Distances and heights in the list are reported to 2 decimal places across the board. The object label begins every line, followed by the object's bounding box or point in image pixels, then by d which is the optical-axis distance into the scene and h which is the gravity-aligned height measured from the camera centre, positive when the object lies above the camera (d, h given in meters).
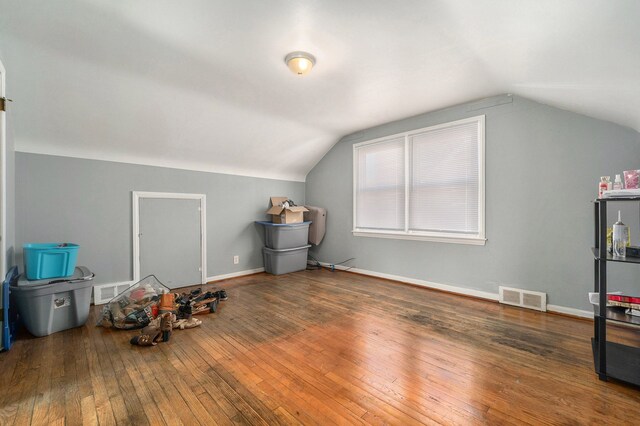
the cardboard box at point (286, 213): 4.34 +0.00
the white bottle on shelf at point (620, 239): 1.75 -0.19
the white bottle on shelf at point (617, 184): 1.77 +0.18
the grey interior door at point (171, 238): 3.42 -0.33
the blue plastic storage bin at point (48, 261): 2.26 -0.40
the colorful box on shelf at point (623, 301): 1.71 -0.61
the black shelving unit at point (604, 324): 1.61 -0.73
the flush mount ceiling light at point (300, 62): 2.20 +1.31
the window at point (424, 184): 3.27 +0.40
